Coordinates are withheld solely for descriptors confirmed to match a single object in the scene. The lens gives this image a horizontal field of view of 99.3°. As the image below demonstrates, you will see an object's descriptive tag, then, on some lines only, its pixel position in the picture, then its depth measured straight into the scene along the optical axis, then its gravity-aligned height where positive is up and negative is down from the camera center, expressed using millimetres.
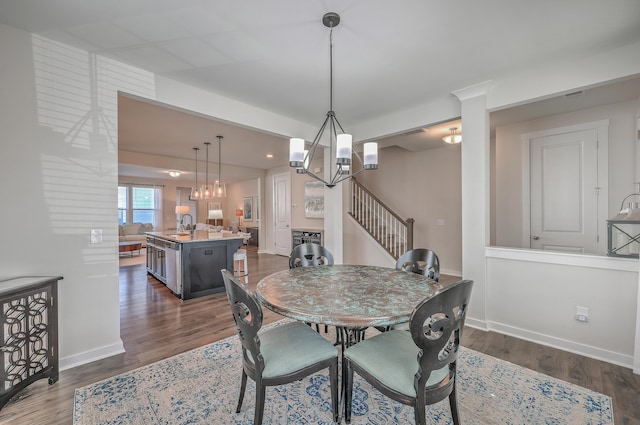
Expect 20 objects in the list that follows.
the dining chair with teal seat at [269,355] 1416 -828
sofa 9130 -700
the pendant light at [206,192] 6375 +443
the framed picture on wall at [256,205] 10091 +188
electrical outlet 2404 -942
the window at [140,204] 10109 +278
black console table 1706 -818
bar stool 4676 -964
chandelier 2084 +459
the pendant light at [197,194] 6548 +411
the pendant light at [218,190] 6120 +483
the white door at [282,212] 7859 -49
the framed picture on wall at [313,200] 6924 +271
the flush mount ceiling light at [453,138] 4176 +1092
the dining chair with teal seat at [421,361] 1217 -820
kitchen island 3992 -775
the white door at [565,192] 3311 +214
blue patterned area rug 1634 -1255
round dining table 1360 -525
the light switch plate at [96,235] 2330 -205
